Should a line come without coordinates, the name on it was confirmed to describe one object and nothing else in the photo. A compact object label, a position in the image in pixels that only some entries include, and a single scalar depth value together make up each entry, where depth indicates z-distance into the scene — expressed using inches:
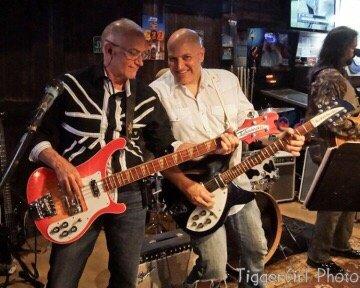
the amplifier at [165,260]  130.3
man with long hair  149.5
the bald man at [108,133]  92.3
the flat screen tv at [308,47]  295.4
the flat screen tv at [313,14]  273.7
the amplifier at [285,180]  254.7
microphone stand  81.1
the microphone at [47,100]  82.4
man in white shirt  111.0
